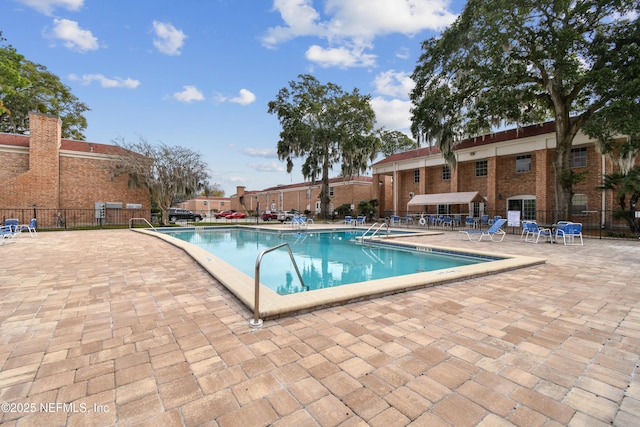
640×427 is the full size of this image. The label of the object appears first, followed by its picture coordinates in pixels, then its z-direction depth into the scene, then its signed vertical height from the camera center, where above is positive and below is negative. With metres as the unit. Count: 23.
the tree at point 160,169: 19.27 +2.81
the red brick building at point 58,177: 17.44 +2.13
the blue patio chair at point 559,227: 10.21 -0.53
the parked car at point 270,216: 30.64 -0.42
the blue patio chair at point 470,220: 17.82 -0.46
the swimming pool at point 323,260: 6.34 -1.35
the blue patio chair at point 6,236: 9.47 -0.89
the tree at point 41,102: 21.45 +8.68
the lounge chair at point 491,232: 10.92 -0.82
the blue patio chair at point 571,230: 9.94 -0.58
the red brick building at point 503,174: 16.87 +2.64
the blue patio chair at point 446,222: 19.47 -0.64
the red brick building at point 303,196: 31.77 +2.10
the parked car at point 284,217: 28.80 -0.50
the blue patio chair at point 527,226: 11.38 -0.54
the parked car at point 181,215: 27.55 -0.31
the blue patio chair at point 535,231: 11.03 -0.70
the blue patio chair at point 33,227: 11.26 -0.60
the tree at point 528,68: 11.21 +6.28
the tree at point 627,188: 12.03 +1.06
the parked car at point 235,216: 32.11 -0.45
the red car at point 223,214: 33.74 -0.26
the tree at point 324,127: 23.62 +6.87
